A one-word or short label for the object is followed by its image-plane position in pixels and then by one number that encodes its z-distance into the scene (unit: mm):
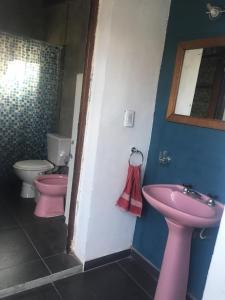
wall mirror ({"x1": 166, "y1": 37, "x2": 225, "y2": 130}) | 1604
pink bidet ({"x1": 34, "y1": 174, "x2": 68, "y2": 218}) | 2572
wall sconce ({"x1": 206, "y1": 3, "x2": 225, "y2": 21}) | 1518
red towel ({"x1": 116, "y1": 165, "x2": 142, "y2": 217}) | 1945
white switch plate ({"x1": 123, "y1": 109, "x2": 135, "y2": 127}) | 1868
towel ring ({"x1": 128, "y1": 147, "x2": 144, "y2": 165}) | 1979
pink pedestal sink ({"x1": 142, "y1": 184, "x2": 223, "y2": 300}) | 1490
